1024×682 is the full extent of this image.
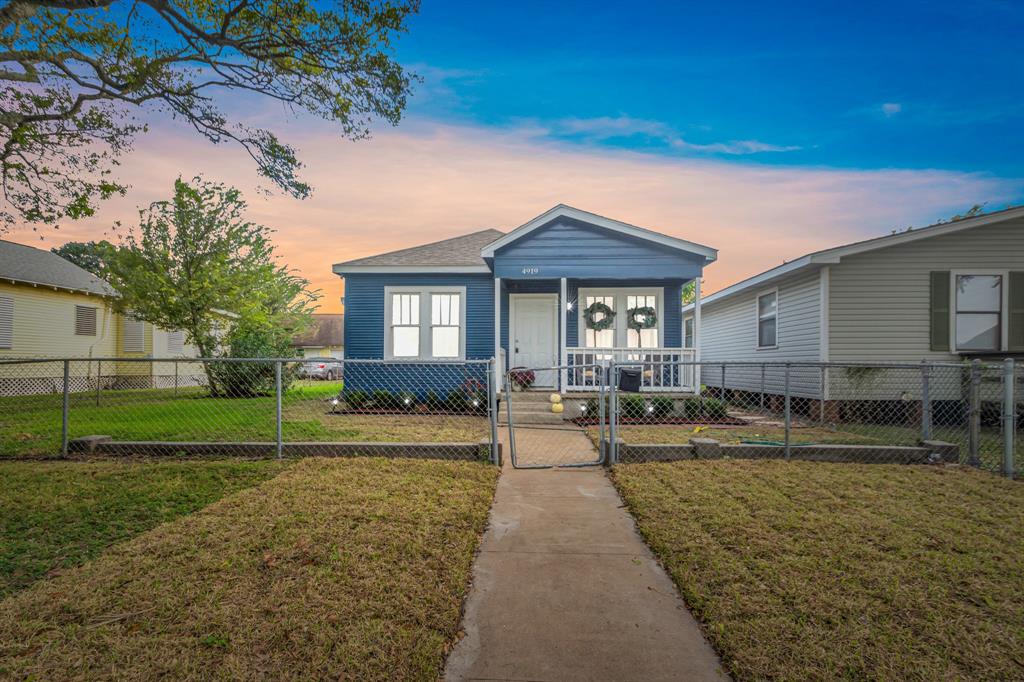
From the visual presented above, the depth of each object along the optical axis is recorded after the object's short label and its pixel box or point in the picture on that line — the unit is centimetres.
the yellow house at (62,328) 1677
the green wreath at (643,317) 1256
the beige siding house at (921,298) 1040
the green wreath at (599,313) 1253
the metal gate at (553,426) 632
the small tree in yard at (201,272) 1559
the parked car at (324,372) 3103
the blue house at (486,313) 1257
